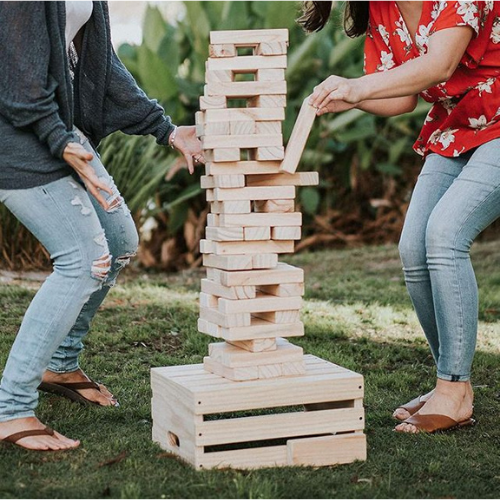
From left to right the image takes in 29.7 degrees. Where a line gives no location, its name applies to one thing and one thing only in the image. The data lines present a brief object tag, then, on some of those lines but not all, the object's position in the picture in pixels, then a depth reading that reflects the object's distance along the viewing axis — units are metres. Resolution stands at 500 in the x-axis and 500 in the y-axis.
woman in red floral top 3.29
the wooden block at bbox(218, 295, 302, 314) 3.07
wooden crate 2.99
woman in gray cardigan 2.97
